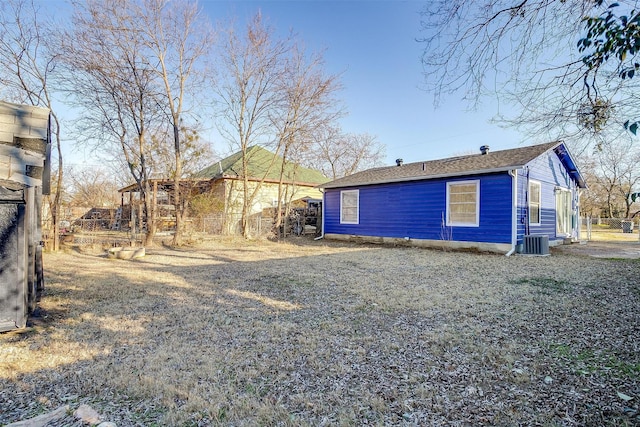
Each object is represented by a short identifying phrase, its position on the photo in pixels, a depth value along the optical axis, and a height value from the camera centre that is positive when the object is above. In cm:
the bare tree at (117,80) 979 +448
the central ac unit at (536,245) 885 -70
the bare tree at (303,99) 1407 +539
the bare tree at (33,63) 890 +444
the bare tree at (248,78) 1313 +599
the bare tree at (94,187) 2066 +227
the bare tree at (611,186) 2533 +298
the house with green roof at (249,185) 1437 +185
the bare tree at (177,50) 1046 +579
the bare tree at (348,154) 2480 +529
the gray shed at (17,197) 315 +22
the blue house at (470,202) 906 +60
